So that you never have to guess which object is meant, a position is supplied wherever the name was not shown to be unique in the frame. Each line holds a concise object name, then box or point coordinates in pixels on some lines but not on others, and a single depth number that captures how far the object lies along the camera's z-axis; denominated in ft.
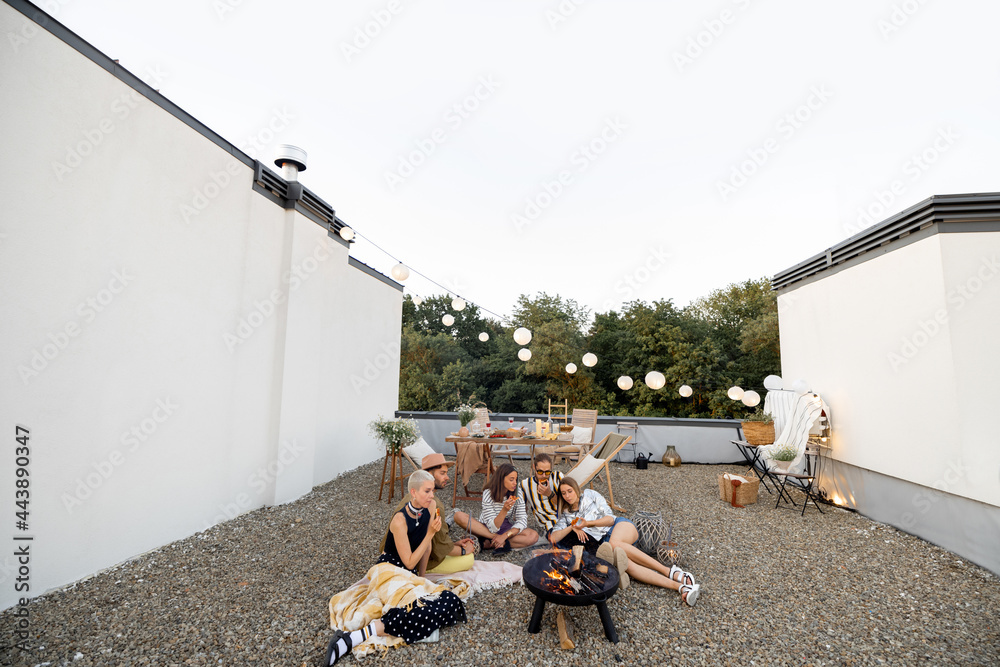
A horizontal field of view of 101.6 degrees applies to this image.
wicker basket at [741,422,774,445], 19.20
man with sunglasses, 11.66
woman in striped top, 12.17
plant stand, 16.66
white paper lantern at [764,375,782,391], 20.31
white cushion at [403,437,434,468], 16.63
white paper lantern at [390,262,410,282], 16.92
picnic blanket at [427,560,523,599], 9.67
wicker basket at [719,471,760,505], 16.65
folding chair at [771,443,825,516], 16.80
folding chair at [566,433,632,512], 15.54
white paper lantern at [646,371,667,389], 23.57
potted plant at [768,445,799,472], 16.69
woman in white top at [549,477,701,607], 9.59
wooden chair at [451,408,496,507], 18.74
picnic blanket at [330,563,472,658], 7.45
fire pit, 7.16
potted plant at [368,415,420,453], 17.10
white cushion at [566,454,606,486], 15.49
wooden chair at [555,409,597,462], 19.98
